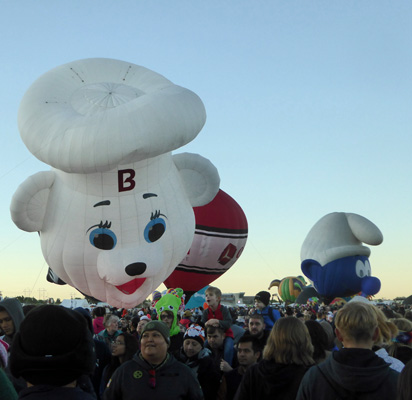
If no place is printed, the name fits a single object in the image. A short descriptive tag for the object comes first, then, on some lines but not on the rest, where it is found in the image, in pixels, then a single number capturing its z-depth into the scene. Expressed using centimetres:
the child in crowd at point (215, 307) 630
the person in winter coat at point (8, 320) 394
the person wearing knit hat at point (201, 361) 391
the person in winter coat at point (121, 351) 438
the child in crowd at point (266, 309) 654
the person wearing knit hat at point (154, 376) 304
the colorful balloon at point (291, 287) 3231
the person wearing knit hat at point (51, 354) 172
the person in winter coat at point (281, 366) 275
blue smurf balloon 1831
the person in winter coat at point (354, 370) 226
